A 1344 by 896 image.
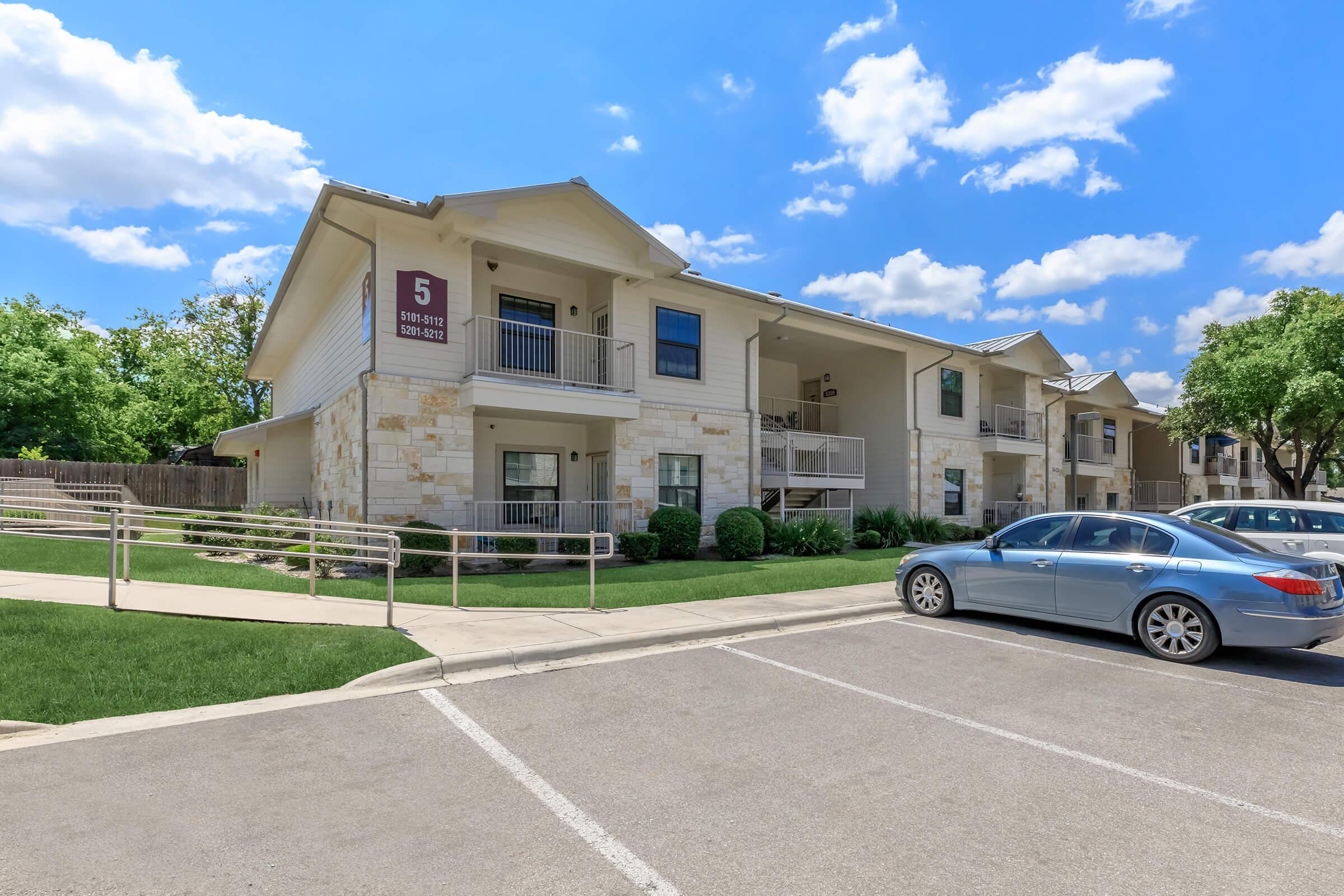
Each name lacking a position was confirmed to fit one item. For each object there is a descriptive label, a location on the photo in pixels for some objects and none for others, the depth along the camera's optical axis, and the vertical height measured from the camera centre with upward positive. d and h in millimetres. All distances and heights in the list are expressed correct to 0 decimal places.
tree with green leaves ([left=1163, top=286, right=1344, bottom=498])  18719 +2713
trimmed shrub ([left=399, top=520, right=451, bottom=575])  11461 -1229
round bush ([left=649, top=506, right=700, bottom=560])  14227 -1207
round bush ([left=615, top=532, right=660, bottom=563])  13656 -1459
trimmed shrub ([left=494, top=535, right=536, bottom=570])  12344 -1347
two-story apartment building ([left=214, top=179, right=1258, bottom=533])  12312 +2090
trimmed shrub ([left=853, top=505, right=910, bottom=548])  18891 -1449
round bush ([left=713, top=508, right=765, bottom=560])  14695 -1358
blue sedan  6137 -1105
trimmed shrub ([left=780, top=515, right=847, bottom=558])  16094 -1542
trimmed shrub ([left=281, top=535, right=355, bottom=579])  11617 -1626
